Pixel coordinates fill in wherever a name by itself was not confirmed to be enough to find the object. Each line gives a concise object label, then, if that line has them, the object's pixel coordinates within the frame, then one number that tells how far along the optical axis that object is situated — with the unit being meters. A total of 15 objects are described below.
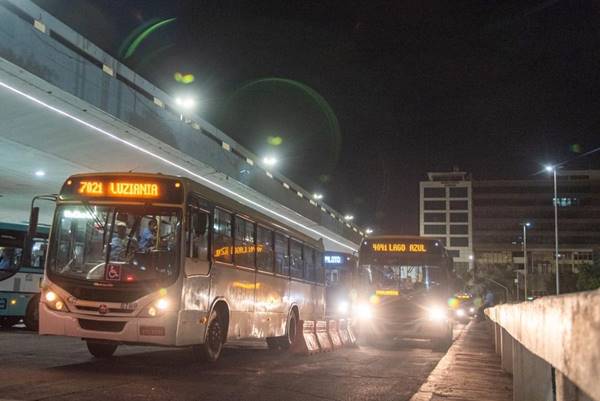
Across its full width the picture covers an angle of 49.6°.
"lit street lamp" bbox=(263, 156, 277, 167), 32.12
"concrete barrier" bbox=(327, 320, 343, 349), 16.86
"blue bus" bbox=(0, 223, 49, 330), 18.02
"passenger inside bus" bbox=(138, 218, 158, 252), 10.05
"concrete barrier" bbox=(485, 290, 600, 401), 2.67
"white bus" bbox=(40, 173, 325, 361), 9.77
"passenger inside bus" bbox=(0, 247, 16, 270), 17.98
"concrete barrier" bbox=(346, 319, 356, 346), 19.03
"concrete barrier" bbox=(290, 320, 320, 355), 14.70
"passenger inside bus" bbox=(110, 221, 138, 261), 10.03
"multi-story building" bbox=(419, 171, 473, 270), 132.62
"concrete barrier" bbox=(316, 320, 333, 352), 15.88
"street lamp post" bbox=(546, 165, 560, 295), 35.99
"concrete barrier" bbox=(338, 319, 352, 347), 18.08
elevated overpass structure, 12.44
